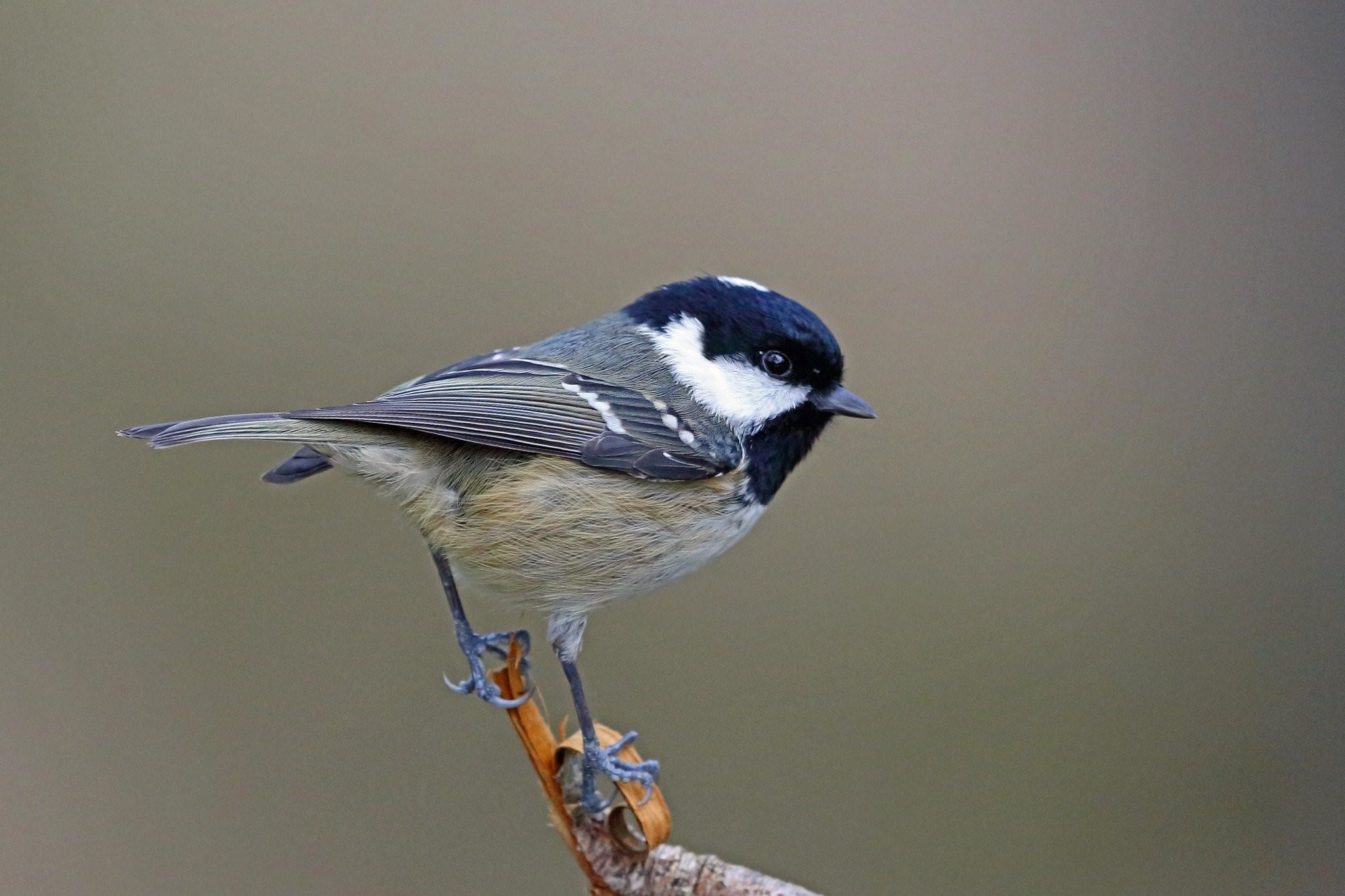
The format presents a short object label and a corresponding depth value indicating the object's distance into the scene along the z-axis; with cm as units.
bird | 293
